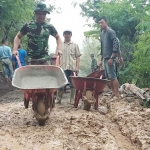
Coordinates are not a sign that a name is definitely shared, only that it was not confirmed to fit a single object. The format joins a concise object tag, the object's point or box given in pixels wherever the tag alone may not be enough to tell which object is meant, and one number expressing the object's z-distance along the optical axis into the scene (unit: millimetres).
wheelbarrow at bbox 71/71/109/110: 5742
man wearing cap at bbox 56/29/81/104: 7002
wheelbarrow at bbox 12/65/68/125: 4316
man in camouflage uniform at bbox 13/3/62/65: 5160
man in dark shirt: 6848
